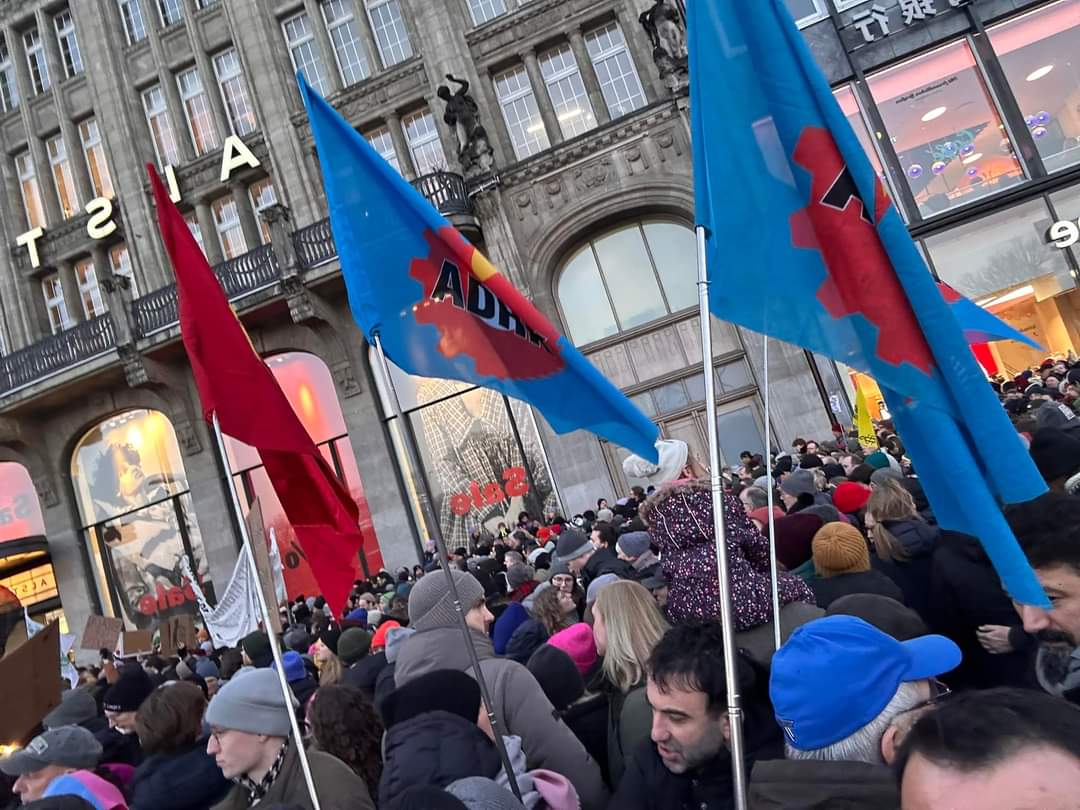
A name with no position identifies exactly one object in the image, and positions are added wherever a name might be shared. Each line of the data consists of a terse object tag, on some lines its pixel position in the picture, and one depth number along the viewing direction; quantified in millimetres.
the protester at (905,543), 3658
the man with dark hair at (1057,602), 1973
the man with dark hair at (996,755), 1033
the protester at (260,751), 2658
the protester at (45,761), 3289
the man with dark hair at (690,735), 2047
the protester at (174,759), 3127
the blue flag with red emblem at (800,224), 2625
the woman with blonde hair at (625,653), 2641
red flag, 3756
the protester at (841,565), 3332
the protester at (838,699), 1626
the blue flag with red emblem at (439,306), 3934
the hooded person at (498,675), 2678
